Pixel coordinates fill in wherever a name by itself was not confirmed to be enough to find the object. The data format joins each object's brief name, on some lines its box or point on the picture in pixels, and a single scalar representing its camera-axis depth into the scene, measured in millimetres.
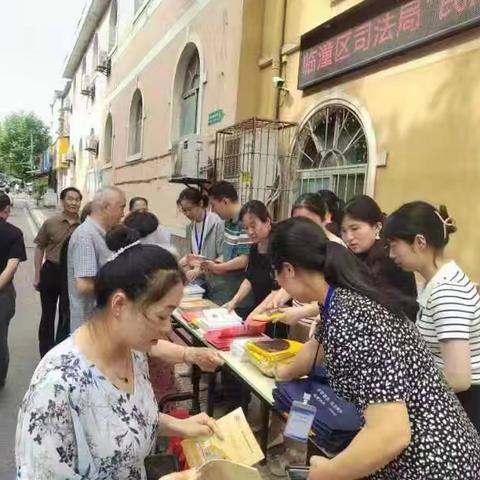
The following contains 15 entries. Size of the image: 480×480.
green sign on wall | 7520
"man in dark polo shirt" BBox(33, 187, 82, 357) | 4680
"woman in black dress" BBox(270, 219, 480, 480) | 1240
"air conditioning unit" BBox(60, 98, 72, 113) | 31594
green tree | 47281
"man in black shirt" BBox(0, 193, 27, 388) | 4074
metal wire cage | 6164
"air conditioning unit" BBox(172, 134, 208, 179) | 7906
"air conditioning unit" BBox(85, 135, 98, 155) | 19592
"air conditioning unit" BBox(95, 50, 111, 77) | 16953
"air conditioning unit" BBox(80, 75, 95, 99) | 21016
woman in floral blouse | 1190
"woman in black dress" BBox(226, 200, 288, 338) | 3500
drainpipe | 6352
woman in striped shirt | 1791
